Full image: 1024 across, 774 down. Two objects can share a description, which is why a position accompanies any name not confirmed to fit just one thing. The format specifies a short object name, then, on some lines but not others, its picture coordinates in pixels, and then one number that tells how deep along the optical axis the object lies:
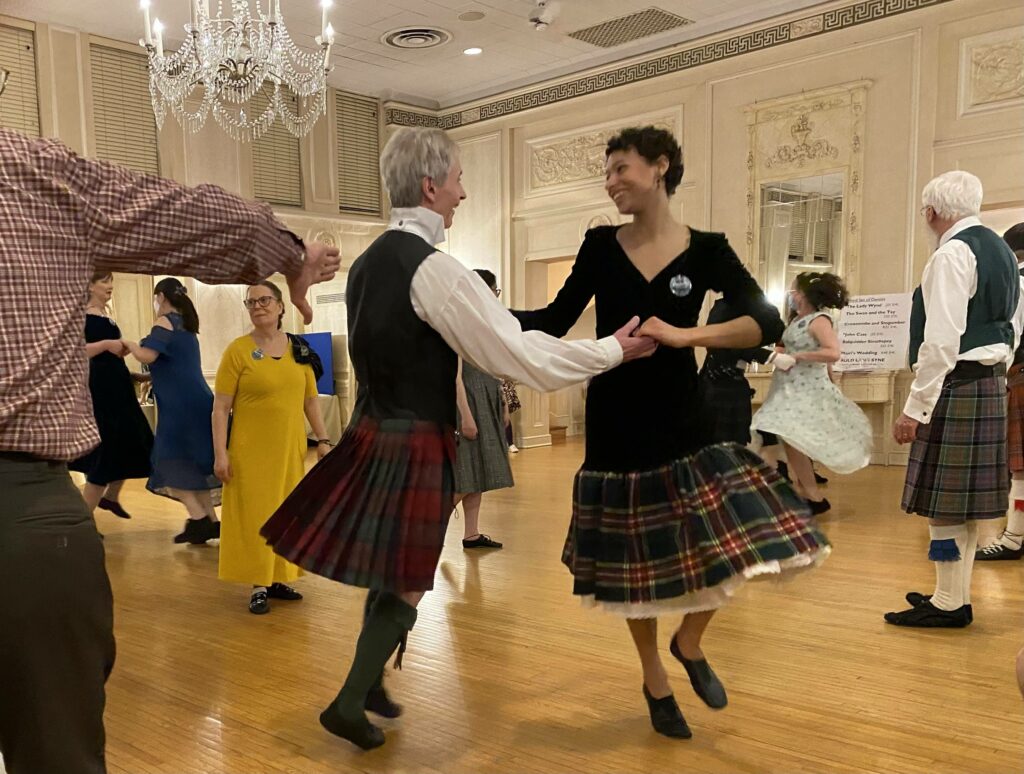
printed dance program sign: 6.59
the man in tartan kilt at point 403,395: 1.76
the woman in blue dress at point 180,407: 4.11
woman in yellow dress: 3.16
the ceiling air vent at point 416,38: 7.76
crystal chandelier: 5.57
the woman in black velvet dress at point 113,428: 4.43
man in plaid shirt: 1.01
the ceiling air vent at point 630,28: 7.44
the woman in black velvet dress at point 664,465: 1.80
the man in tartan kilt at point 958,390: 2.63
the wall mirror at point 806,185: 6.92
